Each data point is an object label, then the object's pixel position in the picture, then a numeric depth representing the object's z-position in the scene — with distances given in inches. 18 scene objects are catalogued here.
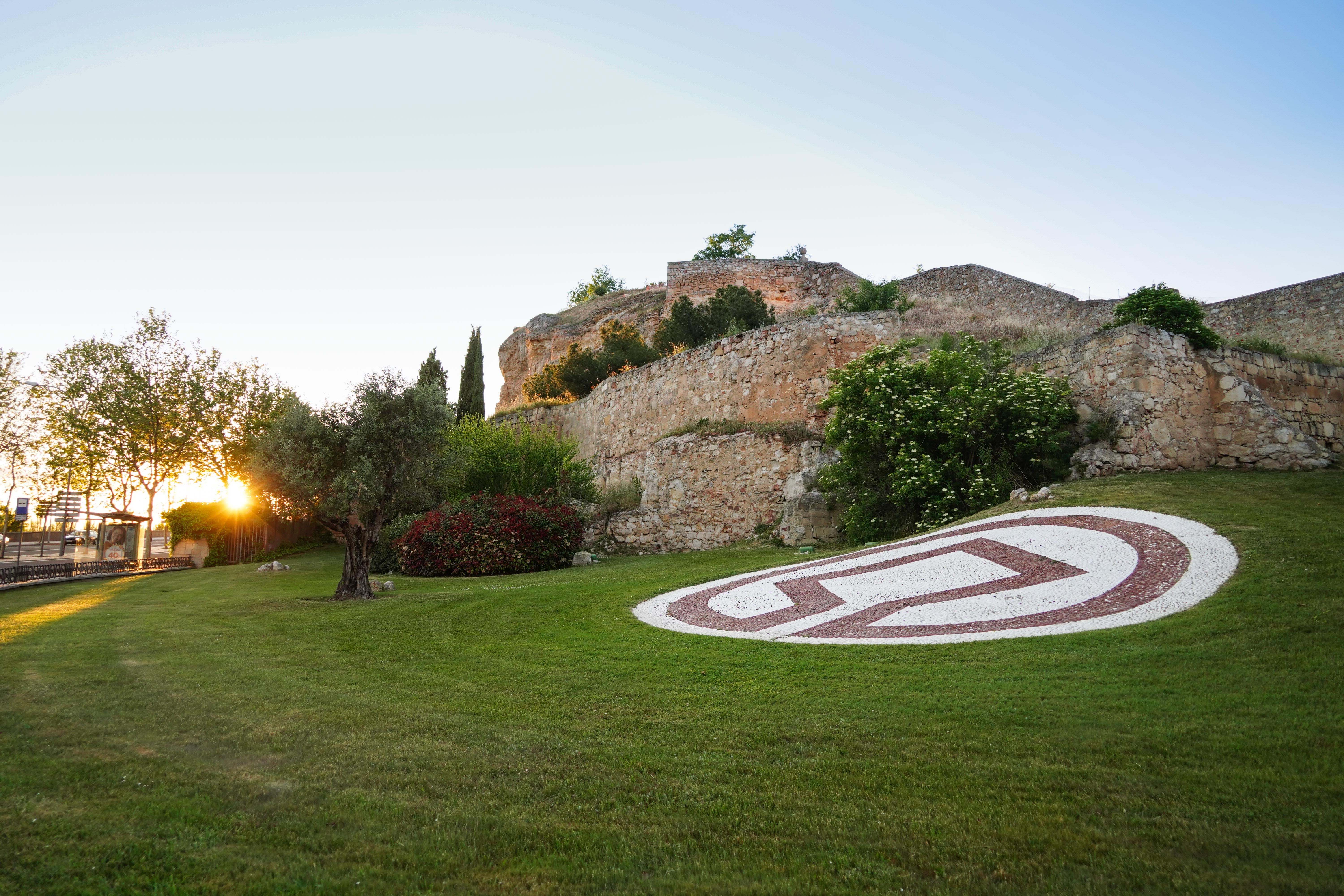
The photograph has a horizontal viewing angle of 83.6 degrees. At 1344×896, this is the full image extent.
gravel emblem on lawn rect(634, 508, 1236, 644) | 268.1
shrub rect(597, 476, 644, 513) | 786.8
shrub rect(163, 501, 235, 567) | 923.4
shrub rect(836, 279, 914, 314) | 951.0
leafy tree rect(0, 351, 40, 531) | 871.7
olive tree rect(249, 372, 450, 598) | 455.5
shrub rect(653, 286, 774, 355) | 1031.0
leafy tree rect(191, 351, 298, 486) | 962.1
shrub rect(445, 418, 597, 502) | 783.7
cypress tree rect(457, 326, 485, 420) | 1187.3
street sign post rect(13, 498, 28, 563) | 1032.2
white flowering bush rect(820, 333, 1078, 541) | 499.2
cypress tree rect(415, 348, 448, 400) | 1146.7
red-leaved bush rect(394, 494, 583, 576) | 625.9
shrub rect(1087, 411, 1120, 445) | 473.1
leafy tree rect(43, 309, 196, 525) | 904.3
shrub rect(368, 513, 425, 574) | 708.7
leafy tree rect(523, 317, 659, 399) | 1112.8
